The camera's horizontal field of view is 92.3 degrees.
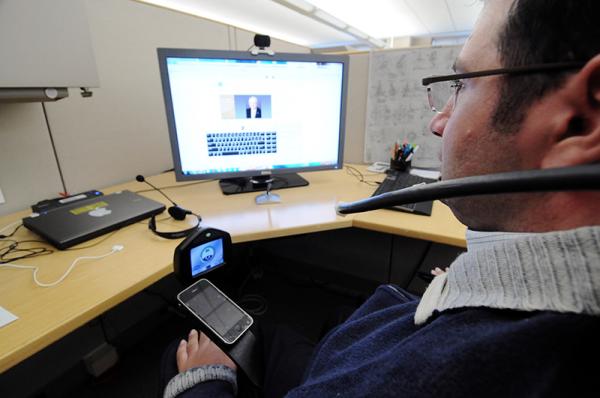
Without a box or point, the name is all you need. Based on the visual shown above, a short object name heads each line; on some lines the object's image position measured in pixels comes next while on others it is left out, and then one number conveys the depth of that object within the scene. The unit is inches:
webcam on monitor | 35.5
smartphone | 19.7
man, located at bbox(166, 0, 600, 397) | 8.9
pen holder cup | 45.7
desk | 17.2
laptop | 25.1
